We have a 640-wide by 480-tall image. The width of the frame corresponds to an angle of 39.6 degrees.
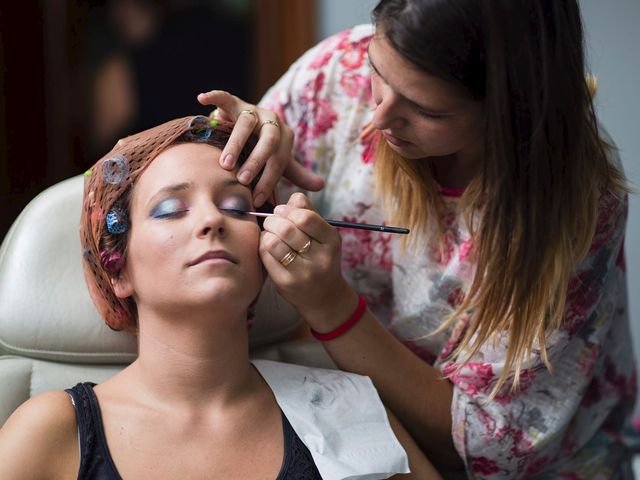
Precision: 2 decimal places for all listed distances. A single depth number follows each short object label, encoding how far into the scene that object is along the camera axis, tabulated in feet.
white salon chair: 5.50
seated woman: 4.72
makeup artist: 4.75
